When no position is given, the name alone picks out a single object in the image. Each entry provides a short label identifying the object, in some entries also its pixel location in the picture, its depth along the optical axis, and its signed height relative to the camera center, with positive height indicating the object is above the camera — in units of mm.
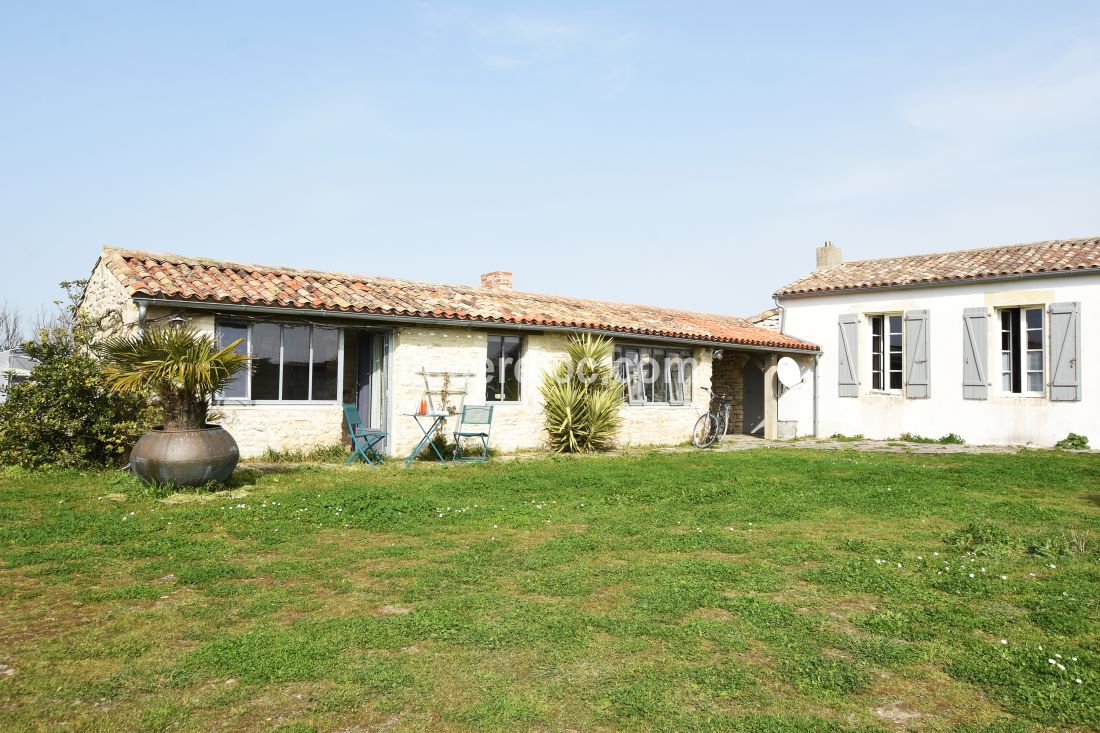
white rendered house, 13758 +1065
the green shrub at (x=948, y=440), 14852 -907
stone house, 9836 +811
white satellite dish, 16234 +512
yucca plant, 12792 -121
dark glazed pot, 7332 -694
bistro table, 10625 -515
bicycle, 15398 -688
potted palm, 7379 -51
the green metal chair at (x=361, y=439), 10055 -692
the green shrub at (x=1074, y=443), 13453 -853
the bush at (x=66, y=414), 8586 -303
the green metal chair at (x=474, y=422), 11031 -450
